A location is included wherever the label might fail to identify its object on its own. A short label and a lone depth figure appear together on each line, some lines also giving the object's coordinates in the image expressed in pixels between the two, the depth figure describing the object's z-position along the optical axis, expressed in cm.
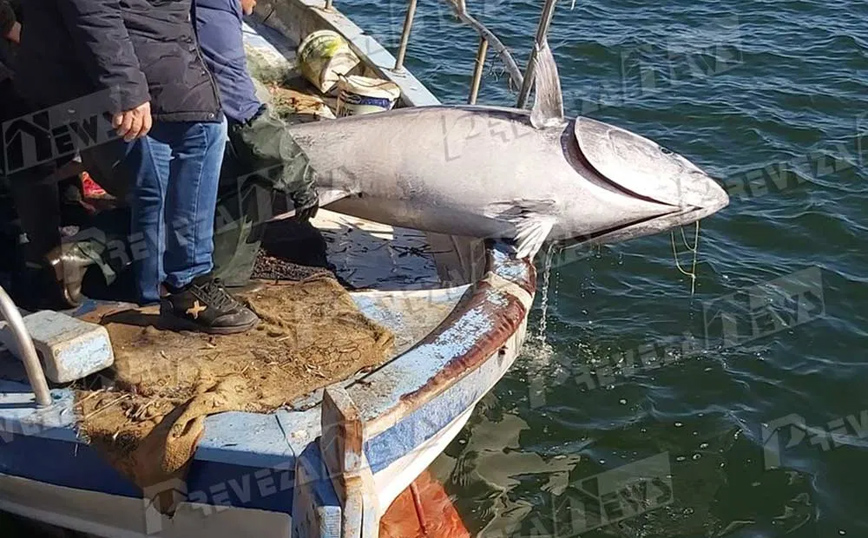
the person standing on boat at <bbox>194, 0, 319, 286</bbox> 423
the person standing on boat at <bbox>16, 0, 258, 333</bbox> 337
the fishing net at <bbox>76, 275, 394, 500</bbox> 345
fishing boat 291
